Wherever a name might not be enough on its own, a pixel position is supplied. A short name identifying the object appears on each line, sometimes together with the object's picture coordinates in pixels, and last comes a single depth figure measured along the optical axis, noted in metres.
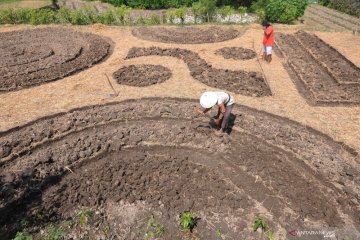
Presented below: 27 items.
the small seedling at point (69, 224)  5.36
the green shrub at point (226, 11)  19.95
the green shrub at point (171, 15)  19.53
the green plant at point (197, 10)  19.64
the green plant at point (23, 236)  4.84
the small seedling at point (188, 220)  5.10
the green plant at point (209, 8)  20.11
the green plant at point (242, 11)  20.79
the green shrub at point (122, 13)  19.23
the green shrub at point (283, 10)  19.86
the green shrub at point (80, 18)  18.73
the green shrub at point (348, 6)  23.92
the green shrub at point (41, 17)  18.89
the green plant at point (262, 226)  5.18
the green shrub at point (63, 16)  19.08
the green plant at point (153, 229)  5.23
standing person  12.16
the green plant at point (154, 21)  19.22
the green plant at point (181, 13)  19.44
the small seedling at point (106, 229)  5.30
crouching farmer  6.23
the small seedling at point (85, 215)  5.43
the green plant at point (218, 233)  5.25
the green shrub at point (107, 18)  18.81
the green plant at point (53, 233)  5.15
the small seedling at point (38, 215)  5.48
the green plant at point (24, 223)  5.34
